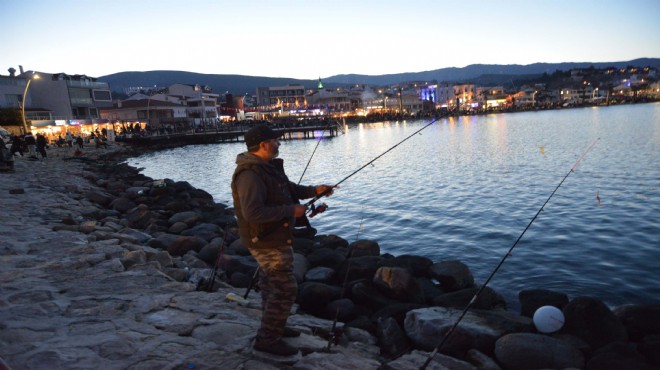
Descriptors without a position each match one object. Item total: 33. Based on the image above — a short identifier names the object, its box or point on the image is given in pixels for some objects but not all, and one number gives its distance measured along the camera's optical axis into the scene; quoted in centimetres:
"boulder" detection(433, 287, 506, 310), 660
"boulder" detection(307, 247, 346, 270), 862
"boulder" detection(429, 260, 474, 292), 813
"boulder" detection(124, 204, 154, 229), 1255
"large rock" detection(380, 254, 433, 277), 879
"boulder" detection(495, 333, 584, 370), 482
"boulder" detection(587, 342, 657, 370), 453
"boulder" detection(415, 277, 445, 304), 725
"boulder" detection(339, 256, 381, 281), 782
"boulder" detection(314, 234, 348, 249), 1082
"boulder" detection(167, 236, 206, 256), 922
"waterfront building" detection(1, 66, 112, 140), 5131
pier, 5912
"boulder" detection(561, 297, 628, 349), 539
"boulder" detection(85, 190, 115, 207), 1551
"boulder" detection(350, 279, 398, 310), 666
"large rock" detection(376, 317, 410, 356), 527
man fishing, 346
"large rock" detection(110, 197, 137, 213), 1488
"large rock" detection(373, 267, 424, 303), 690
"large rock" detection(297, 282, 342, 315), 659
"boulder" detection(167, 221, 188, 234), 1191
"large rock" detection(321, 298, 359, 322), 629
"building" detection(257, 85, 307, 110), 12511
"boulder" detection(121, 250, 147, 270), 677
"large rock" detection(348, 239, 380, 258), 988
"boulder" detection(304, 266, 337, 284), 771
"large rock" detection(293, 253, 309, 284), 783
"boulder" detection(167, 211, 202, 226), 1285
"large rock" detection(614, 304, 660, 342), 567
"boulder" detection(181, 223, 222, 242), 1102
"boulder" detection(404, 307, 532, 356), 519
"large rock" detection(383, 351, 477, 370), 457
